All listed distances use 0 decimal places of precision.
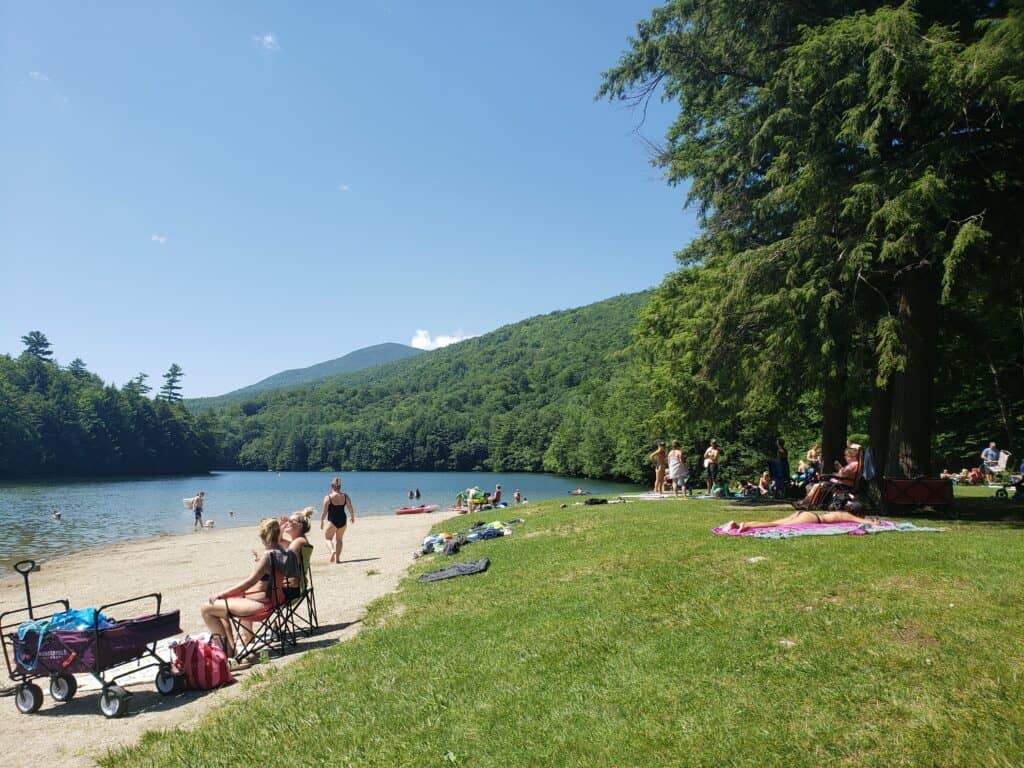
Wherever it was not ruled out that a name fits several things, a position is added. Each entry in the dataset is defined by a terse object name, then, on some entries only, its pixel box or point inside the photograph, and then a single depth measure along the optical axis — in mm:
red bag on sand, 6711
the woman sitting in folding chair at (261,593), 7609
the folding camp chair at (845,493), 11461
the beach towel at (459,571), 10664
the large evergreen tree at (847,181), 11016
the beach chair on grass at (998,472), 24602
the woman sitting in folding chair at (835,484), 11570
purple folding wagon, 6340
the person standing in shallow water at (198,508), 33562
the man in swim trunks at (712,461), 22734
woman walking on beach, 14945
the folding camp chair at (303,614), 8094
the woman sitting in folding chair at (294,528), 9773
